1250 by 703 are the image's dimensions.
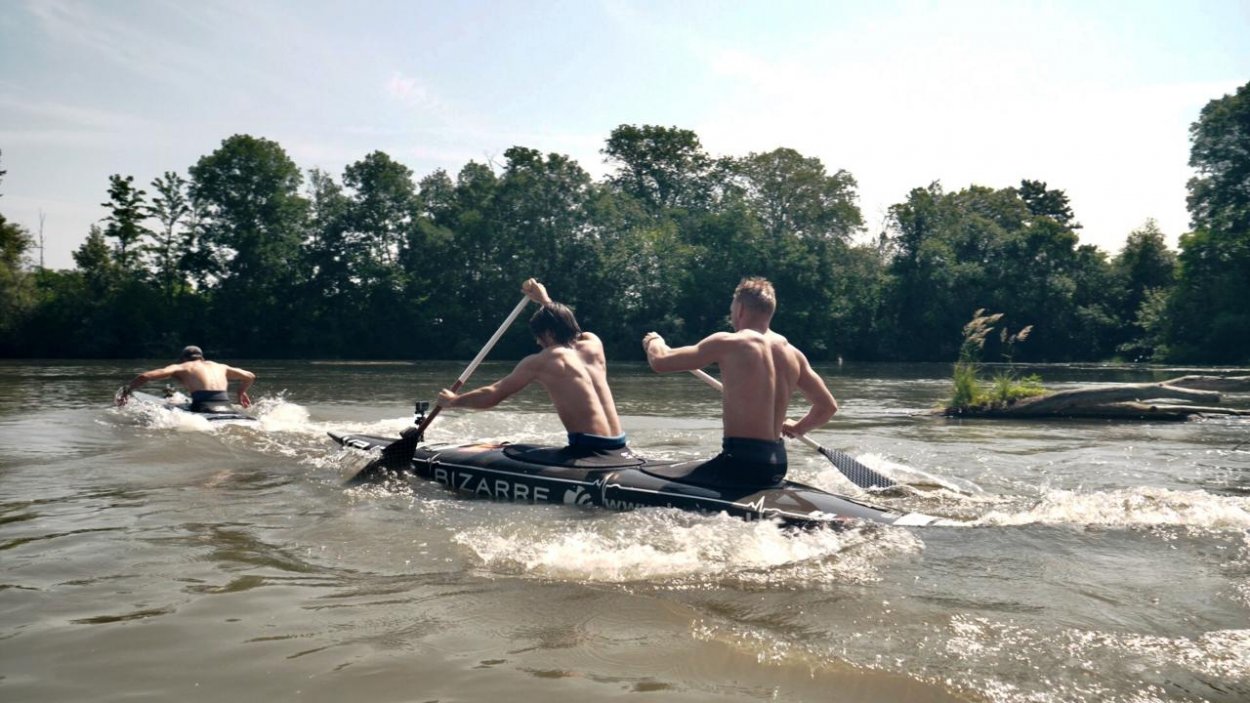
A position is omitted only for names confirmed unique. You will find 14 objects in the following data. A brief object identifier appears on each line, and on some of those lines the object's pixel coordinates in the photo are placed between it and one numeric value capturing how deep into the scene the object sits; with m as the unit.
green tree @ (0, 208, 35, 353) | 41.03
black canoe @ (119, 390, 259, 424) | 11.84
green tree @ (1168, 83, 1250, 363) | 40.78
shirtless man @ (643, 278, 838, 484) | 6.08
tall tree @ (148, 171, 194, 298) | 49.09
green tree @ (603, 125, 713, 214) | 65.38
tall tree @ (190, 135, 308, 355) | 48.81
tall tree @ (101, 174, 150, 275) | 47.84
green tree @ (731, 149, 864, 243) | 53.50
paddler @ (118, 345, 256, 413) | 12.11
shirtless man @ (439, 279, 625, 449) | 7.26
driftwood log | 14.66
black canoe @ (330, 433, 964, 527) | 5.91
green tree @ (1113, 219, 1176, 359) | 49.34
